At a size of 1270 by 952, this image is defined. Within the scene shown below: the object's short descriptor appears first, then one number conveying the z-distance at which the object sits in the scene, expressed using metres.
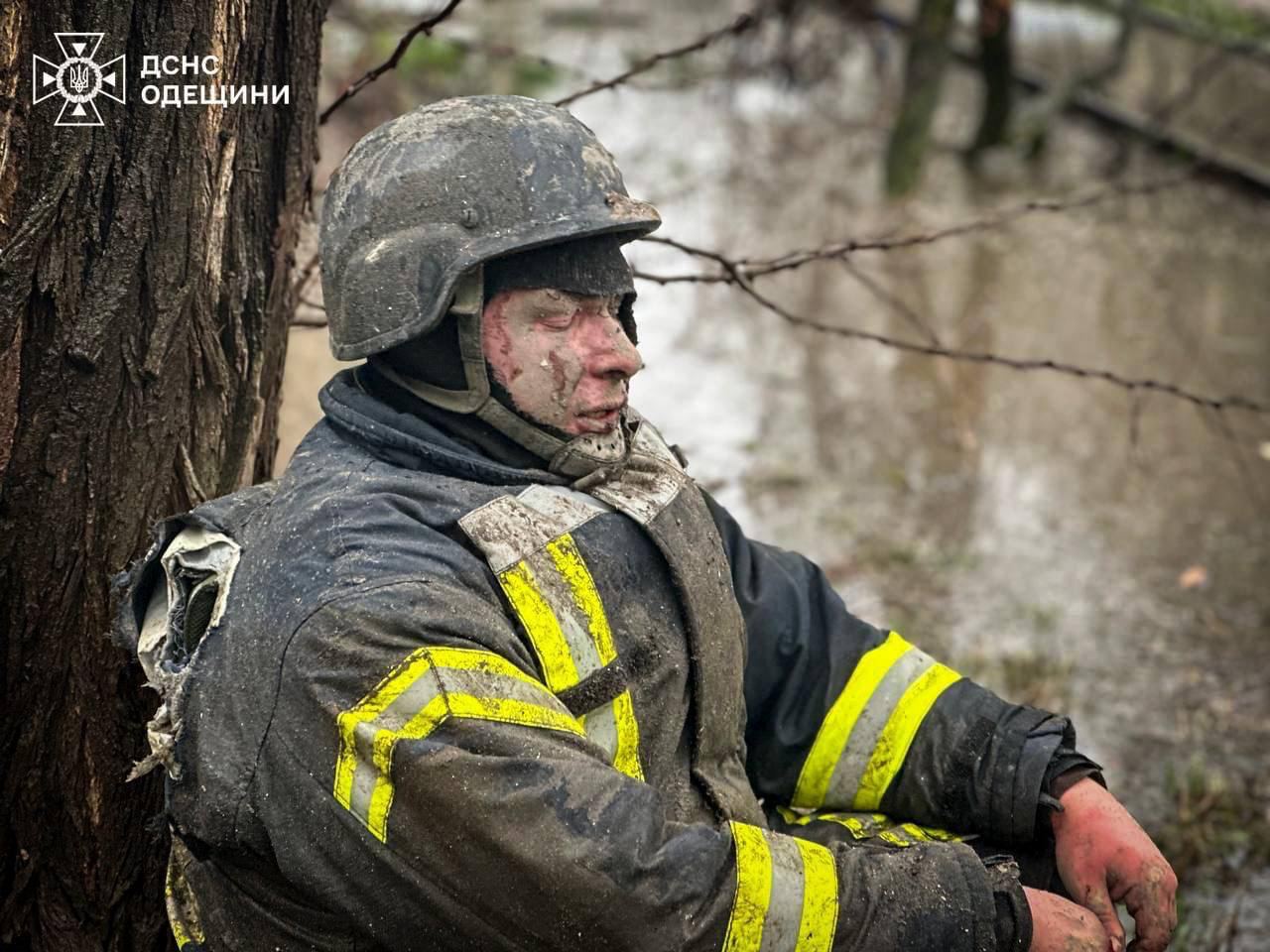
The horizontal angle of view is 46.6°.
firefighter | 1.96
